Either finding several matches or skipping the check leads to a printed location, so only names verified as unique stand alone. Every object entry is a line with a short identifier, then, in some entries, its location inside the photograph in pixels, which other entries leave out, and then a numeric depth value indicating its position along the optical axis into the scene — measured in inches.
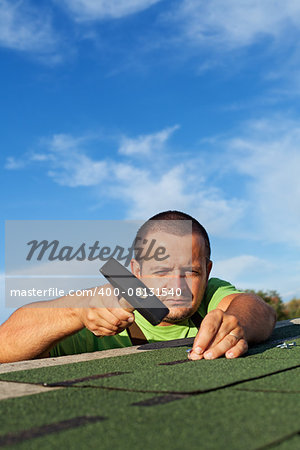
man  93.2
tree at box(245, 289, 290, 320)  493.9
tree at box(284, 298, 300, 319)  514.0
